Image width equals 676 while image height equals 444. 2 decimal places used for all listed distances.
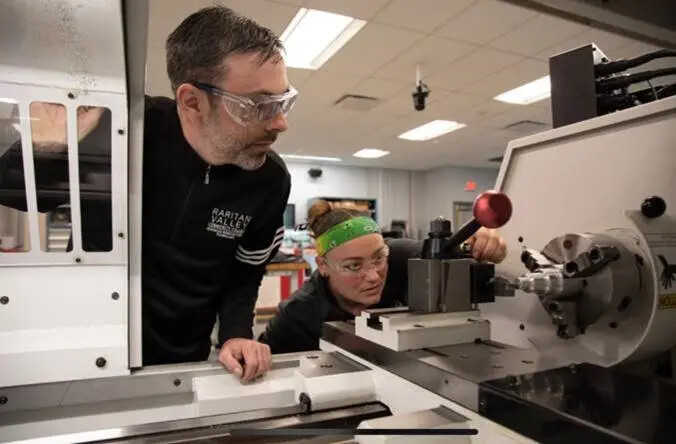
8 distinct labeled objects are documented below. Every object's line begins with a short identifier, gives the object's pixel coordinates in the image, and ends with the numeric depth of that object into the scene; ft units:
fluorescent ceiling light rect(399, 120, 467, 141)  17.67
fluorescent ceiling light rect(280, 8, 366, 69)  9.43
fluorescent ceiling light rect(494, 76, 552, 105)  13.34
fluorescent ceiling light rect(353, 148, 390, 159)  22.75
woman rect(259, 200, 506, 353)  4.89
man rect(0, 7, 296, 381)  3.04
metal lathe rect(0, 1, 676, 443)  2.03
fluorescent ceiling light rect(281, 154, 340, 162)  24.30
